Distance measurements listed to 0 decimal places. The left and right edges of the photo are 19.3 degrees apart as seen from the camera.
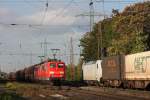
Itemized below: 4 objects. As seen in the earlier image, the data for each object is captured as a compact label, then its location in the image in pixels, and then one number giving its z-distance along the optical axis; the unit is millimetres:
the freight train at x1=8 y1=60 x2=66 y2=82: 64125
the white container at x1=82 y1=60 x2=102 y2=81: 58488
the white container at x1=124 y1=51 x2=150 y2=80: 38688
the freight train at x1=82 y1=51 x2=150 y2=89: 39547
